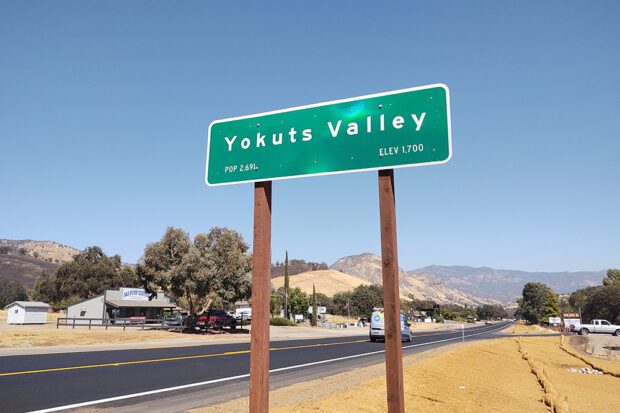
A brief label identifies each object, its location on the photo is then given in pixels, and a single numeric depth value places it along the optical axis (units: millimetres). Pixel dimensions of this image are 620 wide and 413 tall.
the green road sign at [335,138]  4141
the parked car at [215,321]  40034
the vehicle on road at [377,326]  32531
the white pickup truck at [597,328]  50062
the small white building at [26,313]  45062
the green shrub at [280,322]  59281
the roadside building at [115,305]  54094
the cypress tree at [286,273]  68150
